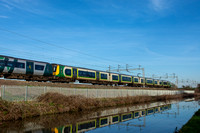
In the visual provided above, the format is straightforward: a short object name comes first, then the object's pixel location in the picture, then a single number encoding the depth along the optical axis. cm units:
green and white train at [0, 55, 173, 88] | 2469
